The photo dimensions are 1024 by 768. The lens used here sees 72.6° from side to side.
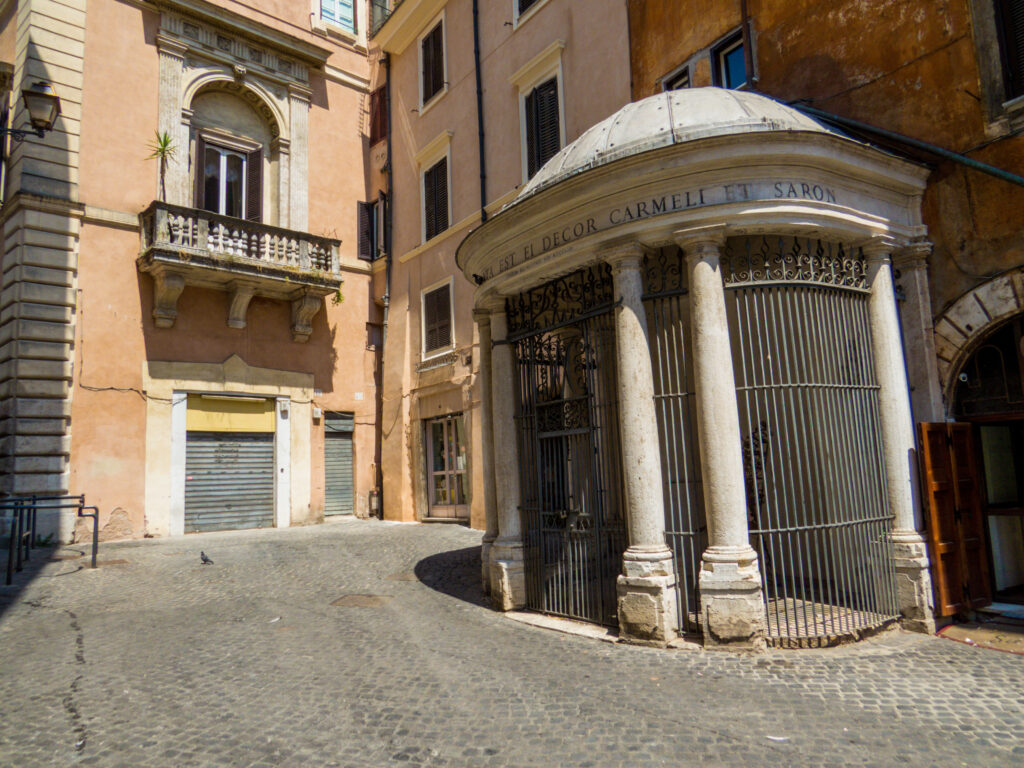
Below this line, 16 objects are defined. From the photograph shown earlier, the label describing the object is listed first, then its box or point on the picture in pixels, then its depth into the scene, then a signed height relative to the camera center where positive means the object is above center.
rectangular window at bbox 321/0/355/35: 18.67 +12.71
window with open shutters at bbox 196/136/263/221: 16.11 +7.26
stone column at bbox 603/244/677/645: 5.99 -0.08
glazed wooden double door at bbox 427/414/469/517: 15.48 +0.30
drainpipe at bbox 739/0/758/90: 8.93 +5.25
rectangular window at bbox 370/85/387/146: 18.72 +9.85
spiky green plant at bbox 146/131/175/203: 14.81 +7.30
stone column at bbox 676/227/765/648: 5.68 -0.04
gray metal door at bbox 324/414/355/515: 17.06 +0.51
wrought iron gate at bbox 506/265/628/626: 6.96 +0.26
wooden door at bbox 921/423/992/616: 6.24 -0.59
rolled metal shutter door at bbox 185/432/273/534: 14.86 +0.19
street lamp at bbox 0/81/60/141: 8.38 +4.71
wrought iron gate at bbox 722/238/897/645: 6.26 +0.64
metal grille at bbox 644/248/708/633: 6.32 +0.99
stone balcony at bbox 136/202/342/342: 14.27 +4.88
